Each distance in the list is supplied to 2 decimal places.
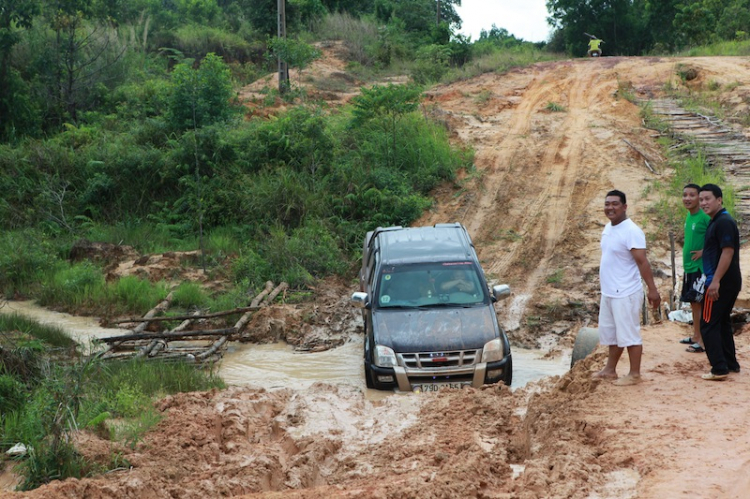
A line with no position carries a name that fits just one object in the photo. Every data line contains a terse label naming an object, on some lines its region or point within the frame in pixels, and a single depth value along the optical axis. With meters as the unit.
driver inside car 9.65
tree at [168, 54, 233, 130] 20.77
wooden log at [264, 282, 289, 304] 13.70
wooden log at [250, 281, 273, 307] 13.45
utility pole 25.75
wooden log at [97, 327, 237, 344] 10.91
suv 8.66
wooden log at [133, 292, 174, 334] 12.42
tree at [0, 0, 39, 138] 23.00
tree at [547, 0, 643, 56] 41.00
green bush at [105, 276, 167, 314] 14.13
